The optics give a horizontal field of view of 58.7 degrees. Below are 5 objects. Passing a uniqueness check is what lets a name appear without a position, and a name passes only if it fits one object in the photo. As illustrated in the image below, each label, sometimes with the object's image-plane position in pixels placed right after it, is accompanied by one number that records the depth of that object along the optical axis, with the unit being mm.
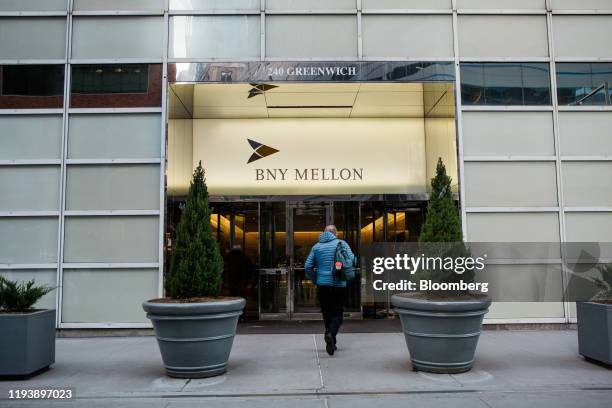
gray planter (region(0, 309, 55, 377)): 6105
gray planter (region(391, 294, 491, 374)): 6035
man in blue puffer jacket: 7535
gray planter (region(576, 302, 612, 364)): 6355
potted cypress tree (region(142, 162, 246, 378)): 5977
